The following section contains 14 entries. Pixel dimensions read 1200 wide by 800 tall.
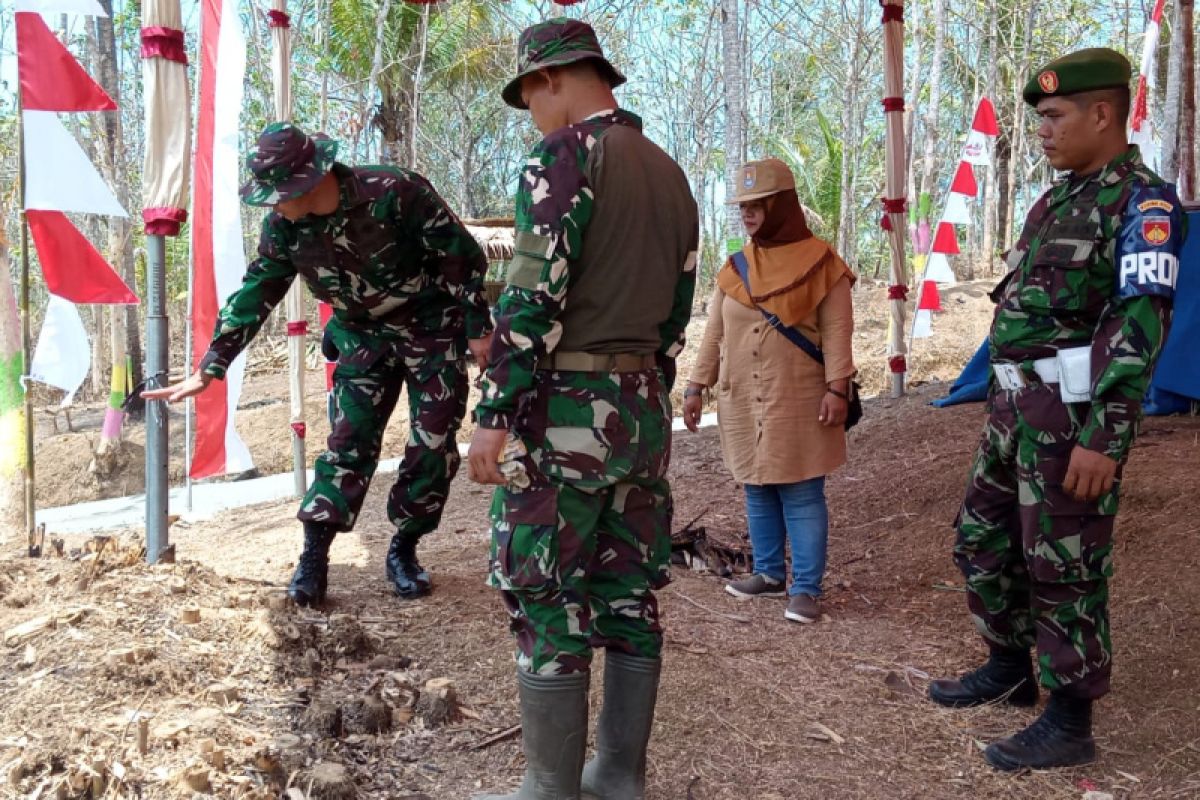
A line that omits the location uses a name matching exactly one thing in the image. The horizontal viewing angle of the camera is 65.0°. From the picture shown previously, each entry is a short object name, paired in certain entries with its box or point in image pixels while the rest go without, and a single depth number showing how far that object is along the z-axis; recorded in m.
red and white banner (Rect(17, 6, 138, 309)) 3.42
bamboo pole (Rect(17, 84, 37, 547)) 3.47
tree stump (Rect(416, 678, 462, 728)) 2.63
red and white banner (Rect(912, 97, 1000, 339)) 7.88
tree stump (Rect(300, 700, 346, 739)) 2.48
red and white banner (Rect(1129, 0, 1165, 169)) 8.40
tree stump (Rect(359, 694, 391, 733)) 2.54
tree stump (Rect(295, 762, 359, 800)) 2.17
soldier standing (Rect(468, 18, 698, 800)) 1.98
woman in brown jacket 3.50
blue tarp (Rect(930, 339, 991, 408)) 6.72
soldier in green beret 2.27
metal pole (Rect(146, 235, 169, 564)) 3.39
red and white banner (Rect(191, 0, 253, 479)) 4.48
